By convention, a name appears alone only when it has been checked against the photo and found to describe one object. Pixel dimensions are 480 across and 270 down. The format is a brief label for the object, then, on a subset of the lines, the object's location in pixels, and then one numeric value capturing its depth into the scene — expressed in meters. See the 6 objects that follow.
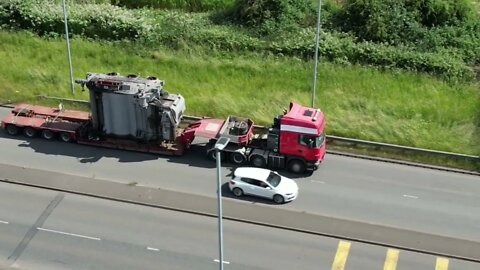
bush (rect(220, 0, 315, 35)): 49.84
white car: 31.14
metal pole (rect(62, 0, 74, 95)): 40.44
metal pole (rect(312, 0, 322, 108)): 36.43
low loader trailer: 33.47
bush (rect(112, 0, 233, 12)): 55.72
